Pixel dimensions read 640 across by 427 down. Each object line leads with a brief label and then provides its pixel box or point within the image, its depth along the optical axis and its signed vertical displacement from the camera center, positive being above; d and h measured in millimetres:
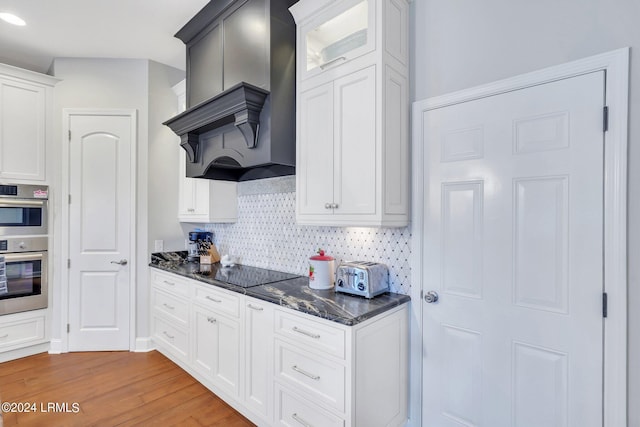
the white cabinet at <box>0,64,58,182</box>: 2963 +846
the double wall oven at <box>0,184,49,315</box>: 2920 -349
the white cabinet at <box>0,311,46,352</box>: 2967 -1147
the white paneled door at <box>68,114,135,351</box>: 3184 -193
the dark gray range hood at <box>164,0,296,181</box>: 2164 +893
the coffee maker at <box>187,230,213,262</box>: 3424 -304
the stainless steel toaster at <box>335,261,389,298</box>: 1891 -402
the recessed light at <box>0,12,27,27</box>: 2518 +1545
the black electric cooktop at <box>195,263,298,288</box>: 2355 -518
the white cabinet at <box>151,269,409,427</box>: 1612 -888
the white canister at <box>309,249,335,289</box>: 2141 -401
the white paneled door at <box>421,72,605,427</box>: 1388 -221
